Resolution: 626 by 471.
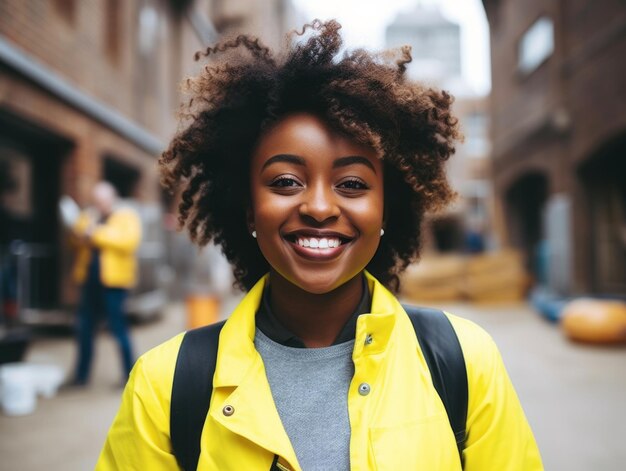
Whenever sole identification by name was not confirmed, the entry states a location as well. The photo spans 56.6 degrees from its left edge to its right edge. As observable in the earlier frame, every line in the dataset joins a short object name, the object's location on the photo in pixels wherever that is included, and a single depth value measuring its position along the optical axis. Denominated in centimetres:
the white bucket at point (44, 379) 503
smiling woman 130
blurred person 530
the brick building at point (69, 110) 693
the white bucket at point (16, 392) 459
